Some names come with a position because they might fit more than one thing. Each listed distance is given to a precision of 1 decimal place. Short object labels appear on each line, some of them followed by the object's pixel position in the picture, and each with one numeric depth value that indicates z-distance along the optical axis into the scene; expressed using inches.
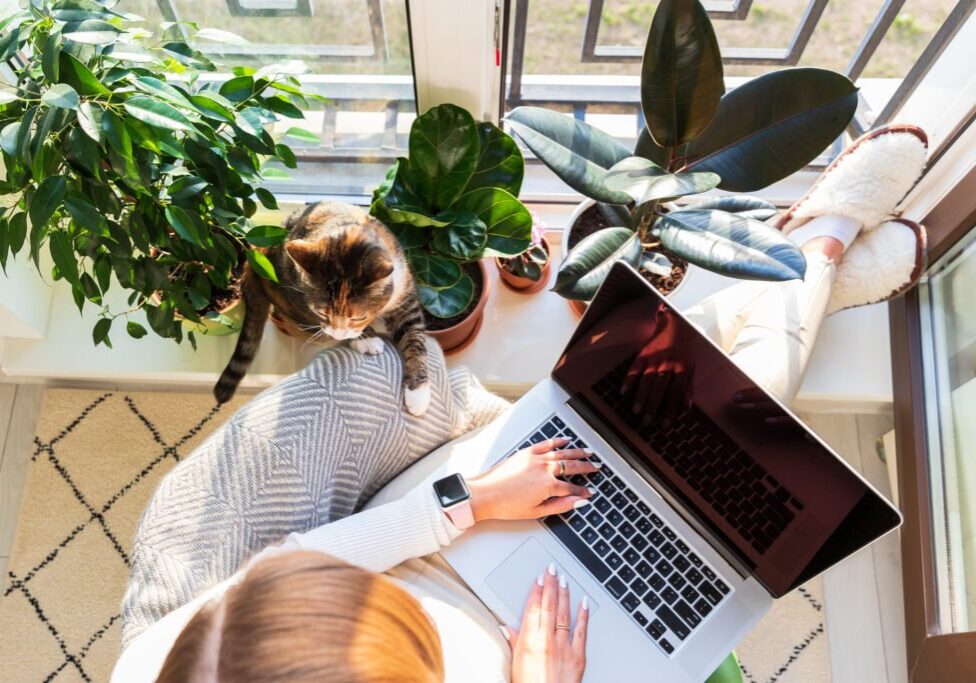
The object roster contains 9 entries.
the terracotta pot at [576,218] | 51.9
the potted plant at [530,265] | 55.8
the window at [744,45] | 56.6
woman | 26.8
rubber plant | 34.4
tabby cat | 43.1
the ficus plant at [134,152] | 32.1
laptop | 35.7
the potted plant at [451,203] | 45.5
